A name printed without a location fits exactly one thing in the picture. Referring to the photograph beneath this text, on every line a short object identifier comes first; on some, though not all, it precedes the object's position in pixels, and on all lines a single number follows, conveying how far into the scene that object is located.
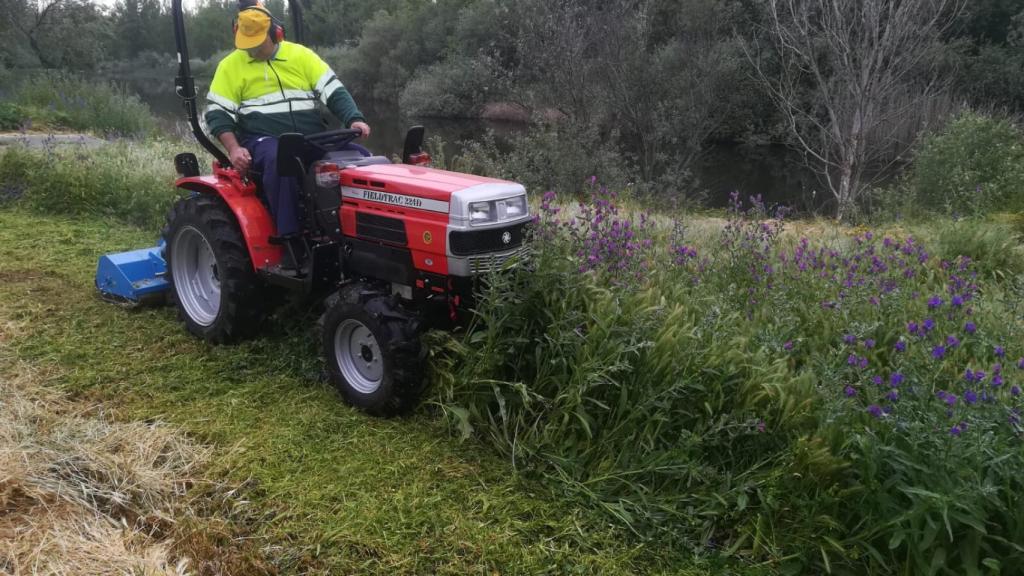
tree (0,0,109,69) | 23.59
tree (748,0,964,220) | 10.84
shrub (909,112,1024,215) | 8.34
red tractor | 3.29
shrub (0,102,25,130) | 12.67
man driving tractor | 3.94
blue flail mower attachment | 4.82
